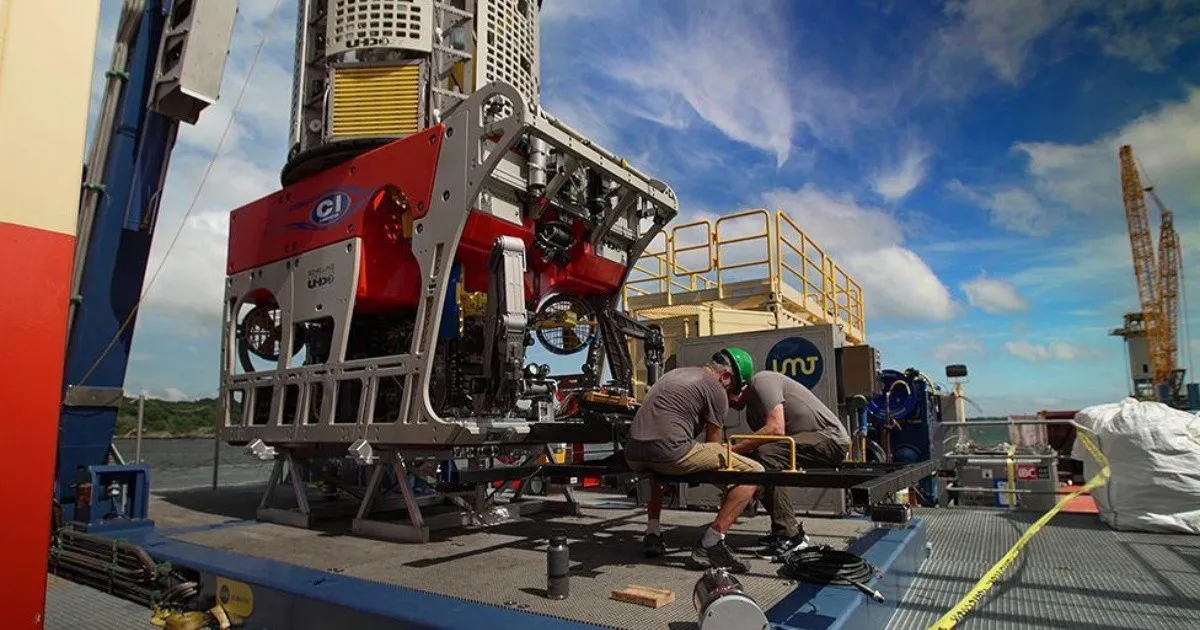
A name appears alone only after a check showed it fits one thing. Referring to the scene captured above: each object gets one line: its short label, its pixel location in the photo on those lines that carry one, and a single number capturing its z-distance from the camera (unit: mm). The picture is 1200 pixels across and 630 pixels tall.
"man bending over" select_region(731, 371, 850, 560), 4727
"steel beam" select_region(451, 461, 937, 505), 3373
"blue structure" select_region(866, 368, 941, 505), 10031
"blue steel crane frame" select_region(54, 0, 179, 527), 6398
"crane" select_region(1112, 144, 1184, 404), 53812
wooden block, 3235
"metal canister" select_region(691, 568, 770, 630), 2549
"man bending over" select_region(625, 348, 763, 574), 4219
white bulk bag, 6016
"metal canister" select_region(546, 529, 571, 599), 3346
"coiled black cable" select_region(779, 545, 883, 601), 3303
